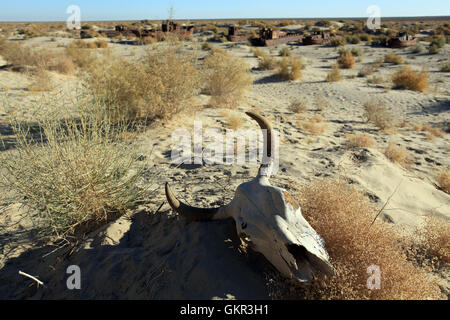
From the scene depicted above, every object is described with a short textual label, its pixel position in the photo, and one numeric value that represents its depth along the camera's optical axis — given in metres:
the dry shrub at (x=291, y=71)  12.63
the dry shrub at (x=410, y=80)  10.73
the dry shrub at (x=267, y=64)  14.45
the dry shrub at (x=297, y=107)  8.71
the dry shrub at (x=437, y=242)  2.71
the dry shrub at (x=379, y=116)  7.37
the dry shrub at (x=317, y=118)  7.85
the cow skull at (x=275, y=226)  1.99
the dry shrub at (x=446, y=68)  13.82
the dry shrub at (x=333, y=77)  12.26
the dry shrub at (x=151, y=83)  6.27
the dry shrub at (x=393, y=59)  16.00
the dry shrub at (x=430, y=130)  7.15
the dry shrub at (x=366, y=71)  13.52
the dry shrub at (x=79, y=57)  11.34
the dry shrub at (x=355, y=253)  2.03
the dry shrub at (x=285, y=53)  18.38
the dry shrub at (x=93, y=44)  19.66
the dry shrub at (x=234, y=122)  6.74
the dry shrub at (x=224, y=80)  8.55
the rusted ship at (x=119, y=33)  27.11
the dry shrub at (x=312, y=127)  6.90
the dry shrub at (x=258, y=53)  17.34
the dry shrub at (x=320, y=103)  9.20
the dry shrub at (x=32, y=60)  11.62
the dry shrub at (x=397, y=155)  5.43
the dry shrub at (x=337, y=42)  22.34
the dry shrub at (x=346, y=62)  15.32
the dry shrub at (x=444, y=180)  4.55
